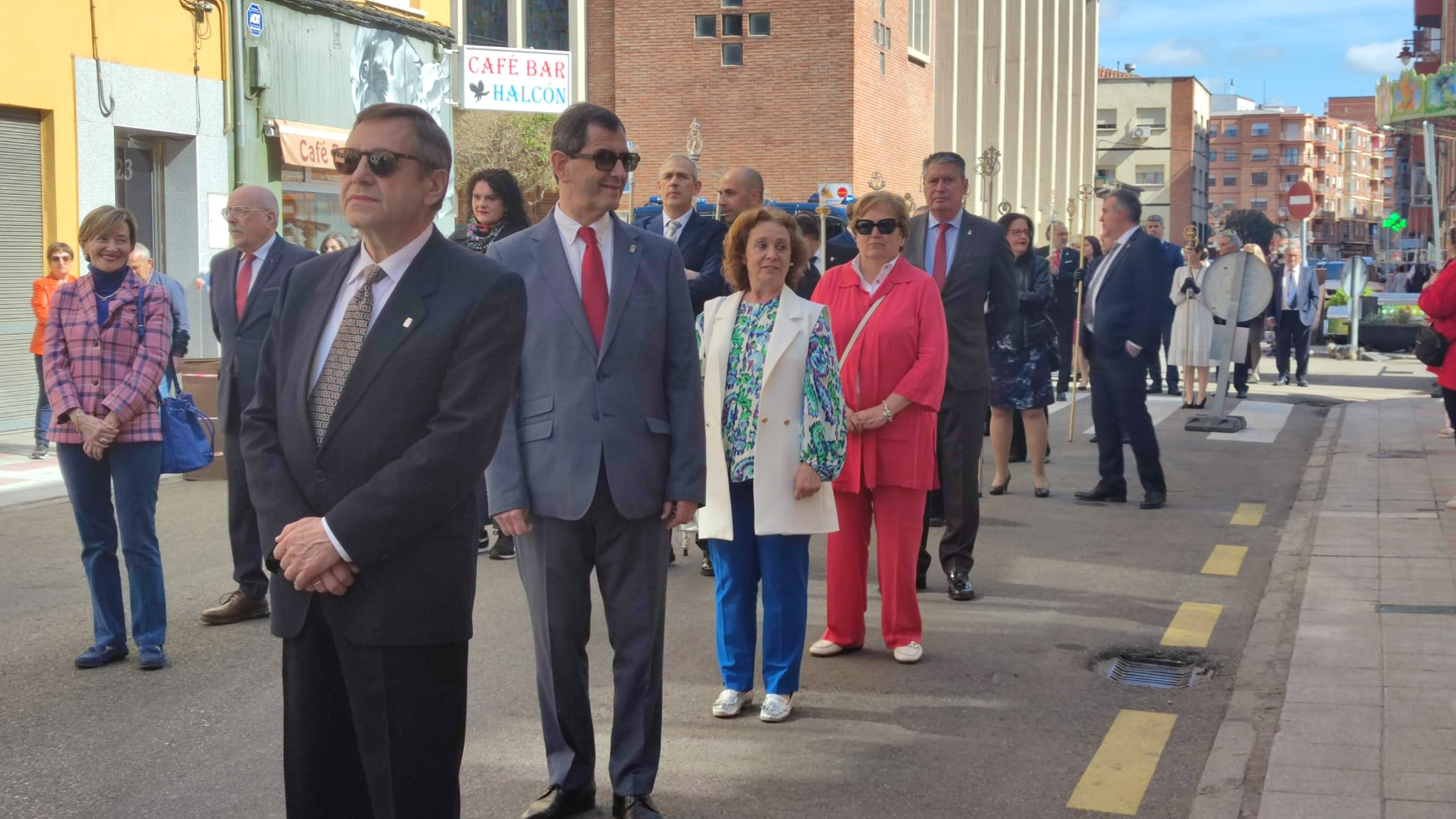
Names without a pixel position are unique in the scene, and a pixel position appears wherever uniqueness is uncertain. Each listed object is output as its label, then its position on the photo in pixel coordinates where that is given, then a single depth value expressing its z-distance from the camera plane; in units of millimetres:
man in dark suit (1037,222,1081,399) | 17688
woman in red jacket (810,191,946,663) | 6328
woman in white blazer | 5512
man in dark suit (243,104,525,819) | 3096
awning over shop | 20250
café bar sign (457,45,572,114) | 24391
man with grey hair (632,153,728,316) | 7652
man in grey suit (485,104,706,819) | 4438
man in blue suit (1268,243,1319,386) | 21016
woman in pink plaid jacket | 6438
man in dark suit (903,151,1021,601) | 7699
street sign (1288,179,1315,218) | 21781
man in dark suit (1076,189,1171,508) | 10805
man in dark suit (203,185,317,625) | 7117
